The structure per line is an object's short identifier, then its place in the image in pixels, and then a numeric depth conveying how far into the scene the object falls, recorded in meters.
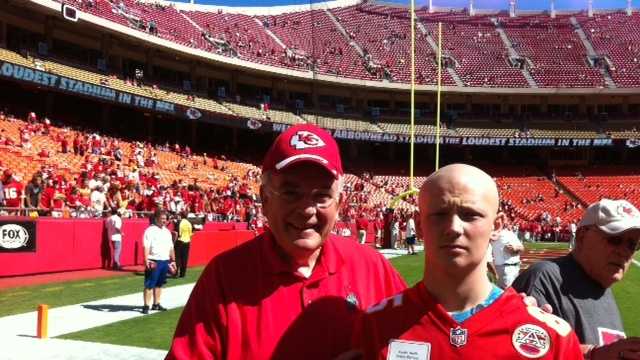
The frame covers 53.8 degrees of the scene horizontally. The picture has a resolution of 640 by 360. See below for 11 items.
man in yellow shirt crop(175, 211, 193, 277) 15.26
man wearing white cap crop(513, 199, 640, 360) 2.77
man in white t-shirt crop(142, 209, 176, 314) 10.23
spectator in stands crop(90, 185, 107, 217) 16.64
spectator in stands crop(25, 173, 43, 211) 15.04
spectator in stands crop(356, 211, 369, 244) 27.69
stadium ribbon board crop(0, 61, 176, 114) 26.38
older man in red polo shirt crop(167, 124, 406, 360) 2.23
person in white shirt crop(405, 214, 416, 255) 24.42
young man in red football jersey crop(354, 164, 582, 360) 1.93
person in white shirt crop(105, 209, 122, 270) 16.17
